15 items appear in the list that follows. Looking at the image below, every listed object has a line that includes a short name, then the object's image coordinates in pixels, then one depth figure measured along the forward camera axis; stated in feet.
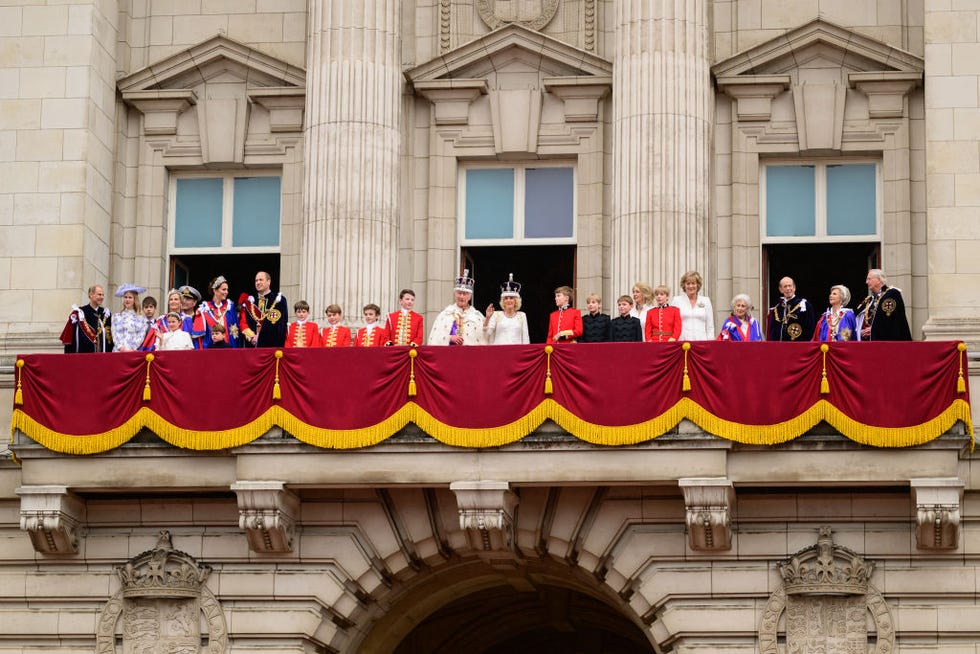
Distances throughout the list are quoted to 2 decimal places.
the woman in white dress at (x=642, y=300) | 127.95
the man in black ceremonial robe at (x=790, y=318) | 128.77
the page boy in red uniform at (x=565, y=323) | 127.44
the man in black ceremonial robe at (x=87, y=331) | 133.18
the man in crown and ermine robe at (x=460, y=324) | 129.59
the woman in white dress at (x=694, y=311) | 127.54
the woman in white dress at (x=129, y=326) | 132.98
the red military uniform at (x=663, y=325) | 126.62
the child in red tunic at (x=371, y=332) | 130.41
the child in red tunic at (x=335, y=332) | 130.00
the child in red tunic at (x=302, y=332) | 131.44
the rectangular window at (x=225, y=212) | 145.59
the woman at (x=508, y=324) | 129.08
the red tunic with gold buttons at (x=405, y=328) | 130.31
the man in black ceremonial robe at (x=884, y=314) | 126.41
